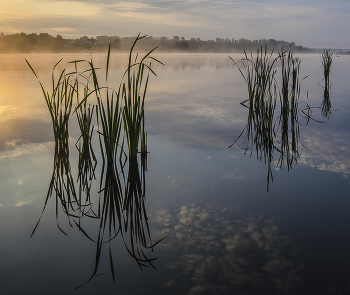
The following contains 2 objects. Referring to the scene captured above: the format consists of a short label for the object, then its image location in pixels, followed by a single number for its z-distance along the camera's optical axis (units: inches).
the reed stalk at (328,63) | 199.8
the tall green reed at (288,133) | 105.7
